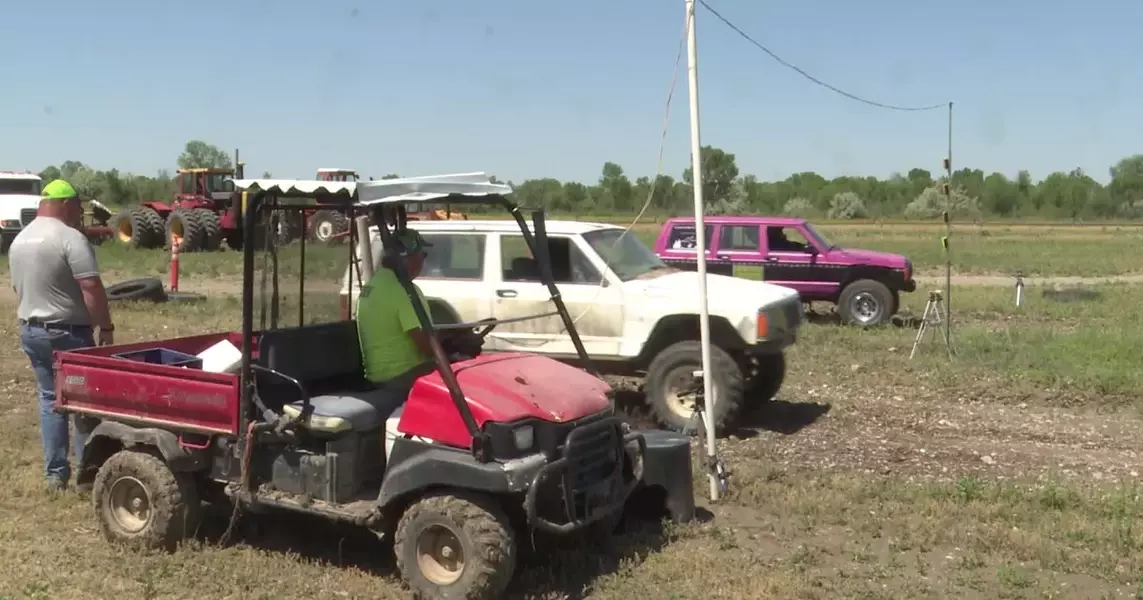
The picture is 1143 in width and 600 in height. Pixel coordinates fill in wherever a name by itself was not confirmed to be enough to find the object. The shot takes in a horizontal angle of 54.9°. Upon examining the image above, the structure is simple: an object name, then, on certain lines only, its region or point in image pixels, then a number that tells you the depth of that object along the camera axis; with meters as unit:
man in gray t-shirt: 6.61
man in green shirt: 5.50
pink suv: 16.11
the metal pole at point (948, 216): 12.23
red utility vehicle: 5.13
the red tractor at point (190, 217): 27.39
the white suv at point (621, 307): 9.05
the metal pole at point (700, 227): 6.66
